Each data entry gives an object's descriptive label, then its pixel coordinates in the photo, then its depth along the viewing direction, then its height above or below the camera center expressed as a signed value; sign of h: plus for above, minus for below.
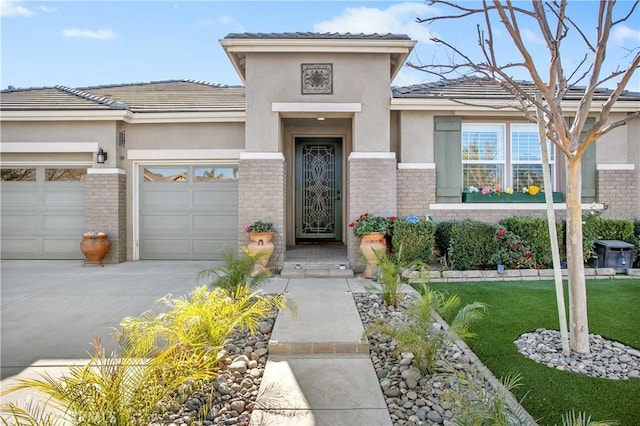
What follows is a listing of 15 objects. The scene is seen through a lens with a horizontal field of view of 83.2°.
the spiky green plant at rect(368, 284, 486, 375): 3.21 -1.13
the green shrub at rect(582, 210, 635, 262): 7.62 -0.42
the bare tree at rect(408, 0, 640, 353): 3.32 +1.25
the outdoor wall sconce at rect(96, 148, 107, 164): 8.89 +1.41
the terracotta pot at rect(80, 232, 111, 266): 8.52 -0.78
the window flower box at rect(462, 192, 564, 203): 8.44 +0.30
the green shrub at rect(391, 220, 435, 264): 7.21 -0.59
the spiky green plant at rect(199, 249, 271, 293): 4.84 -0.88
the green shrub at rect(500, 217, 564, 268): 7.34 -0.54
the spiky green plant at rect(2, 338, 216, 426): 2.13 -1.12
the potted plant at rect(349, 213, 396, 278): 7.14 -0.47
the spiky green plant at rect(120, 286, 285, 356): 2.98 -1.00
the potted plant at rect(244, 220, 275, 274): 7.32 -0.59
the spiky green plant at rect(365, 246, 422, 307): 5.14 -1.04
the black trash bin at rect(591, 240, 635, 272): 7.27 -0.93
